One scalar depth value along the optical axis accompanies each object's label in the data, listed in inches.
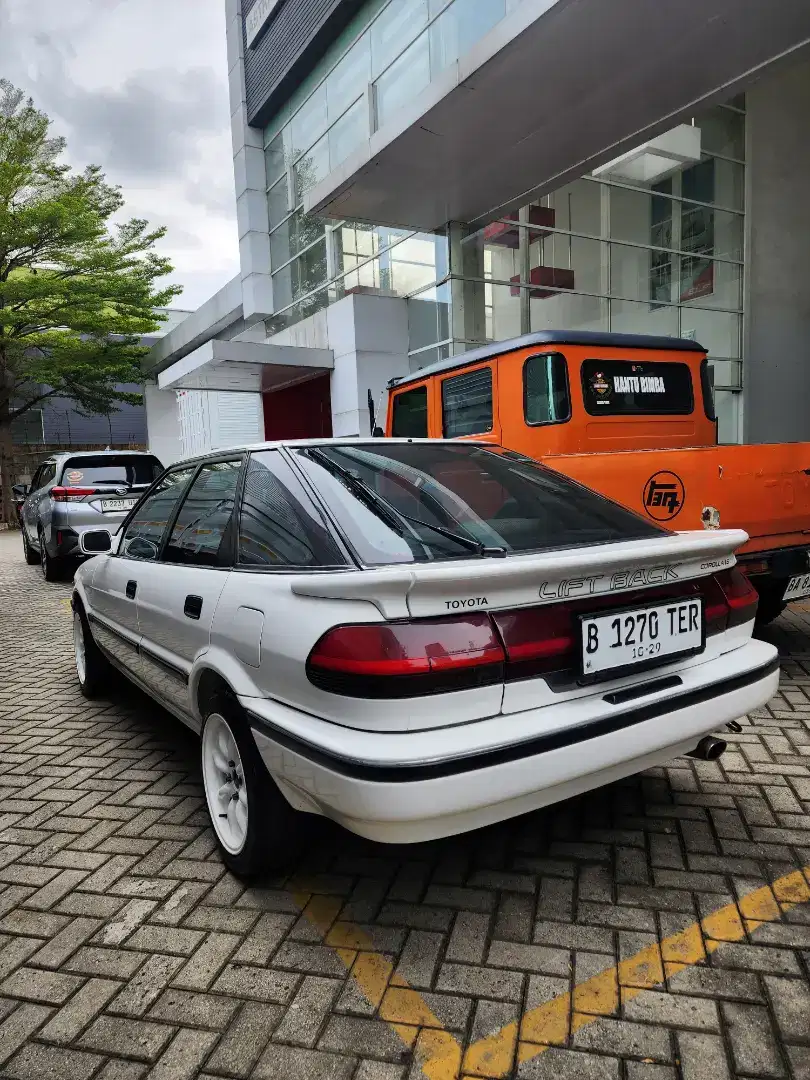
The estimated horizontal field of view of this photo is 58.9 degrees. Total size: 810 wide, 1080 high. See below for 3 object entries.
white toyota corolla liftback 72.0
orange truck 150.8
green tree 774.5
